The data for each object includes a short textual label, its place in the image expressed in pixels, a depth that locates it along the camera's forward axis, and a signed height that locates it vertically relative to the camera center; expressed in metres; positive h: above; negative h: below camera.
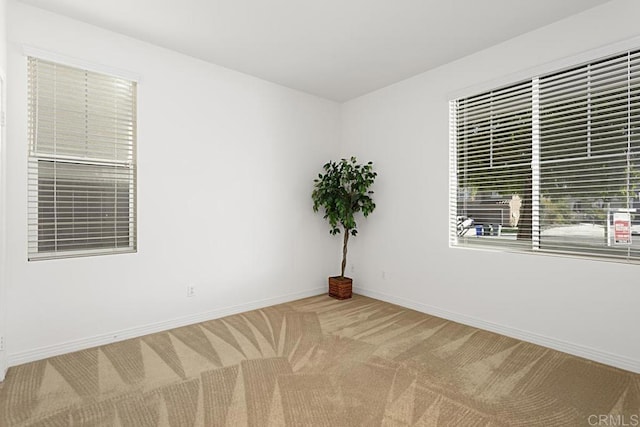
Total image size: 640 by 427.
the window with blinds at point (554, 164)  2.59 +0.47
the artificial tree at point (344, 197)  4.26 +0.22
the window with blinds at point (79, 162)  2.68 +0.44
